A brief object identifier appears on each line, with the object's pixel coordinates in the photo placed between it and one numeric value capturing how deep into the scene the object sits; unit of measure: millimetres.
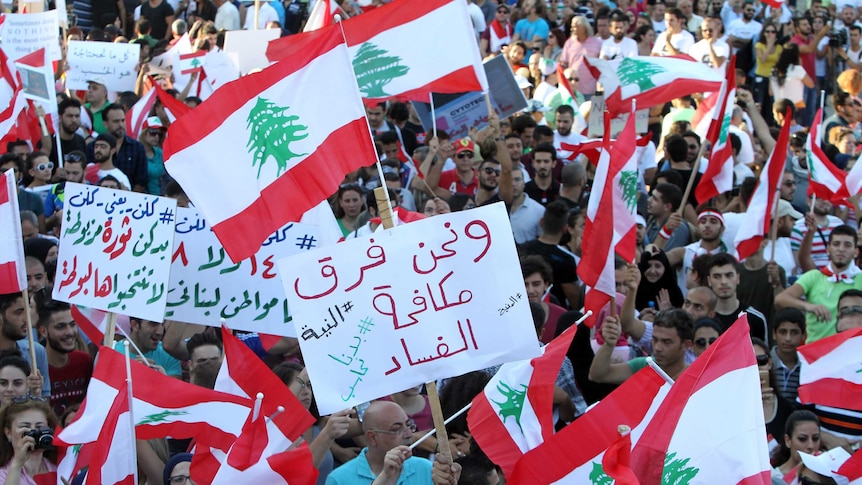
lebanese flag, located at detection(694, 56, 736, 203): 12172
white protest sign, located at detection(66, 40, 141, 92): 16031
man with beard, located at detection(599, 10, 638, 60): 18172
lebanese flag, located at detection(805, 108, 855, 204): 11727
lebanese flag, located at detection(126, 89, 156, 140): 14484
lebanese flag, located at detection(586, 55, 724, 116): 12547
